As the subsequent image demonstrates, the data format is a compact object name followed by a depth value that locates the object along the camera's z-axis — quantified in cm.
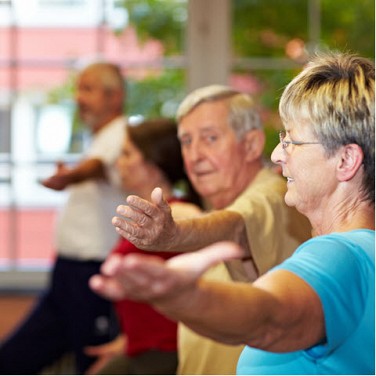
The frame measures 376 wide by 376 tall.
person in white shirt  408
